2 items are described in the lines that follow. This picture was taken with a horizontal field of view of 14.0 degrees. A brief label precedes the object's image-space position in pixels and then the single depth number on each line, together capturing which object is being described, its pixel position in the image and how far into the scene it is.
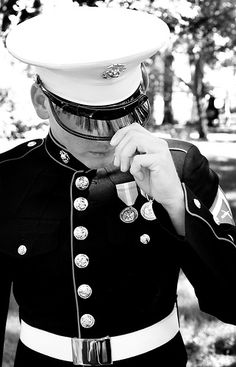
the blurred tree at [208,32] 10.16
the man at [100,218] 1.61
